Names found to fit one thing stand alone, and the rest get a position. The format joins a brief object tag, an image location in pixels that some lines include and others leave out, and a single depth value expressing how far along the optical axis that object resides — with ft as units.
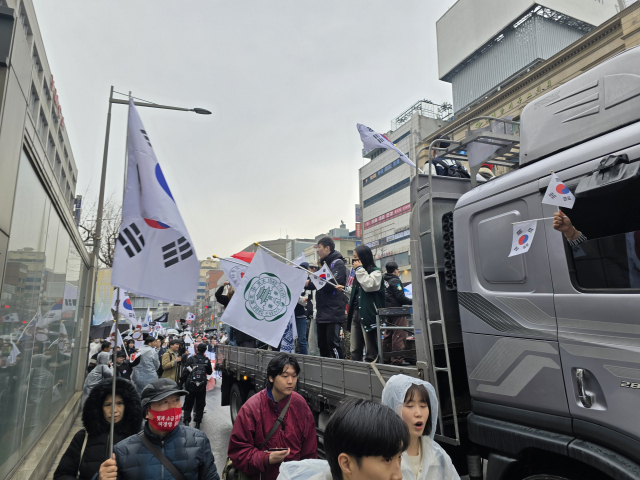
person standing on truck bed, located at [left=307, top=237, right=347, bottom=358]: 21.31
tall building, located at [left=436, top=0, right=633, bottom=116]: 103.09
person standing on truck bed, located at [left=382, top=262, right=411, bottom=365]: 17.79
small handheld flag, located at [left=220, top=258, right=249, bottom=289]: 25.06
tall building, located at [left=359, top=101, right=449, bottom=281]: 147.74
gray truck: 8.07
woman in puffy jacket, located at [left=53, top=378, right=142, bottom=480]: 10.22
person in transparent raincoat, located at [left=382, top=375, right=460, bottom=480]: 7.77
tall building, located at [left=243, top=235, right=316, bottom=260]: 298.56
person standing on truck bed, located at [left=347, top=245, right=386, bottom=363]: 17.71
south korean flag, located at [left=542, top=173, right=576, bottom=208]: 8.54
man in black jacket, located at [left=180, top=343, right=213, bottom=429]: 30.25
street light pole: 36.40
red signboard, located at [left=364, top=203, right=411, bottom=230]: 156.46
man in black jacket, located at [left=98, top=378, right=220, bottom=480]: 8.80
